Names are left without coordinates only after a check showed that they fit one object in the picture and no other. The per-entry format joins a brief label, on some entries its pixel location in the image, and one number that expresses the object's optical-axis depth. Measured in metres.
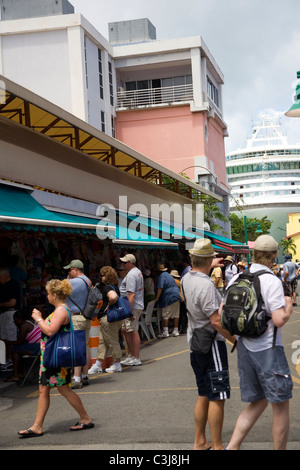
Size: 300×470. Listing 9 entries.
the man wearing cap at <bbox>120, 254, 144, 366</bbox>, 10.58
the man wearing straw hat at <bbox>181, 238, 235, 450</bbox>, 5.04
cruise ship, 134.00
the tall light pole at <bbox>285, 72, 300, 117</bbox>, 10.60
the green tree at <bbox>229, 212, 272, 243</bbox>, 87.99
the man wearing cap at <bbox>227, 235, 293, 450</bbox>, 4.56
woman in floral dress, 6.25
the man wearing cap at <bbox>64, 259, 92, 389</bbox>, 8.80
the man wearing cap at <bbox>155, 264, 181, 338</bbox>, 14.53
